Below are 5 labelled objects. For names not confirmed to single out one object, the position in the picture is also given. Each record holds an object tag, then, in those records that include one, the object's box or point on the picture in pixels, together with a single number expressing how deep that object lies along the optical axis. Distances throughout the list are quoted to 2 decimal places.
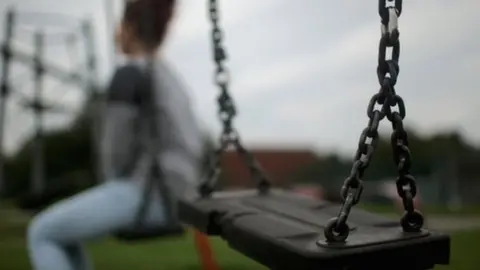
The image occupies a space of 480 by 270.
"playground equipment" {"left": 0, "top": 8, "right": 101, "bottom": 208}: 5.72
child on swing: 1.21
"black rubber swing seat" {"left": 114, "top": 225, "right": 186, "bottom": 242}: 1.23
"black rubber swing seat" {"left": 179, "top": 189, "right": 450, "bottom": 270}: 0.64
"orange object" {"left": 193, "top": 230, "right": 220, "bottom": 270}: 1.75
